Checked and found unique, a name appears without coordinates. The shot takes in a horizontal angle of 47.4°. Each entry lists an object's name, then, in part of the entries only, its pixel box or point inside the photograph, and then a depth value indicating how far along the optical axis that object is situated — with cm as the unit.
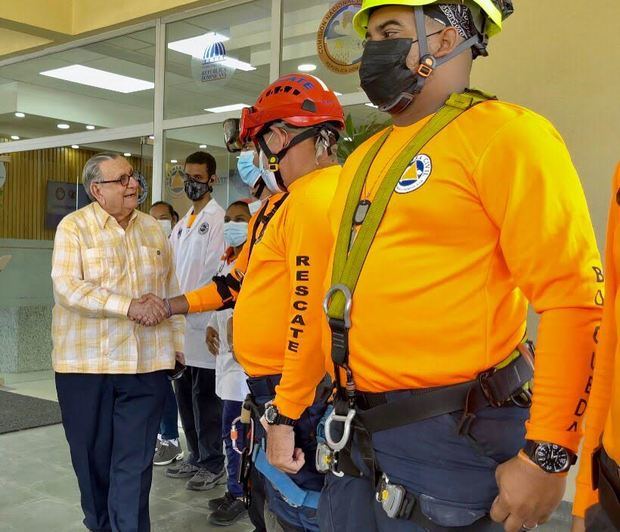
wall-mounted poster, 790
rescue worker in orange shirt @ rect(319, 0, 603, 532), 130
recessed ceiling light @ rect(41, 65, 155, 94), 708
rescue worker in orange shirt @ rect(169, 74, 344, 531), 203
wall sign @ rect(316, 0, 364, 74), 541
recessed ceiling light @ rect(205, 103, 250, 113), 612
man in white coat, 458
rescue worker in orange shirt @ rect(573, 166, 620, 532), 111
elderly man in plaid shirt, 330
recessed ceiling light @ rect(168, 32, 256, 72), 618
